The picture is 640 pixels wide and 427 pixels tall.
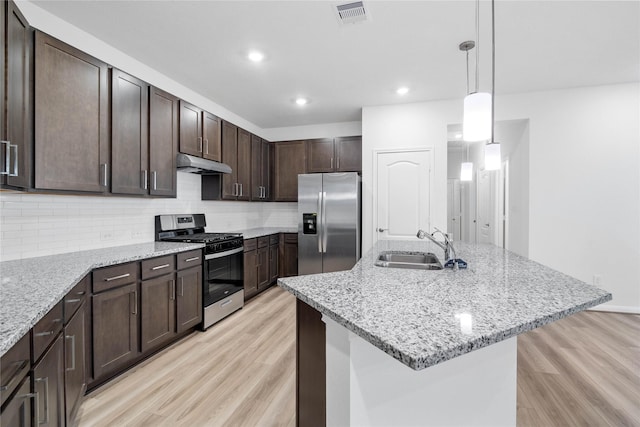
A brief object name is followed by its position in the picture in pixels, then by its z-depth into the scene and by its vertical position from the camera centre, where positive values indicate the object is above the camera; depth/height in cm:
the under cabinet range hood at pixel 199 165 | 304 +50
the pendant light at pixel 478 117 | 146 +47
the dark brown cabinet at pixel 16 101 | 160 +61
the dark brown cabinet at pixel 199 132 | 317 +89
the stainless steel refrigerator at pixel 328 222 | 424 -13
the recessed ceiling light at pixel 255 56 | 281 +147
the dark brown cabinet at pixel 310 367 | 141 -73
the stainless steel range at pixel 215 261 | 308 -53
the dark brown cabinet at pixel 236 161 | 394 +70
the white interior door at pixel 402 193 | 412 +26
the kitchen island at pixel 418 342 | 88 -36
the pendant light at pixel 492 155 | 178 +34
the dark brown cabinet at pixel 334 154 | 476 +92
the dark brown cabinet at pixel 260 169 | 462 +68
